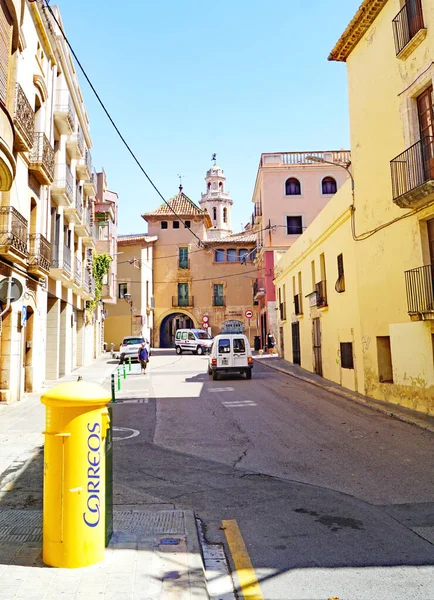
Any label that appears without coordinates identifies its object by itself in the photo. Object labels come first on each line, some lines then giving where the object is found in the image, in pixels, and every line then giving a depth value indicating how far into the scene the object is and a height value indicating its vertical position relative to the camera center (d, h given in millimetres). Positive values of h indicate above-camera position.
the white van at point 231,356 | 19953 -319
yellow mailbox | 3680 -994
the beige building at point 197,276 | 48938 +7516
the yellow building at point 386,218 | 11195 +3368
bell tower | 86381 +26783
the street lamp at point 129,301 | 43659 +4631
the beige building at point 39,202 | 12578 +5110
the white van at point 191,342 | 37062 +595
